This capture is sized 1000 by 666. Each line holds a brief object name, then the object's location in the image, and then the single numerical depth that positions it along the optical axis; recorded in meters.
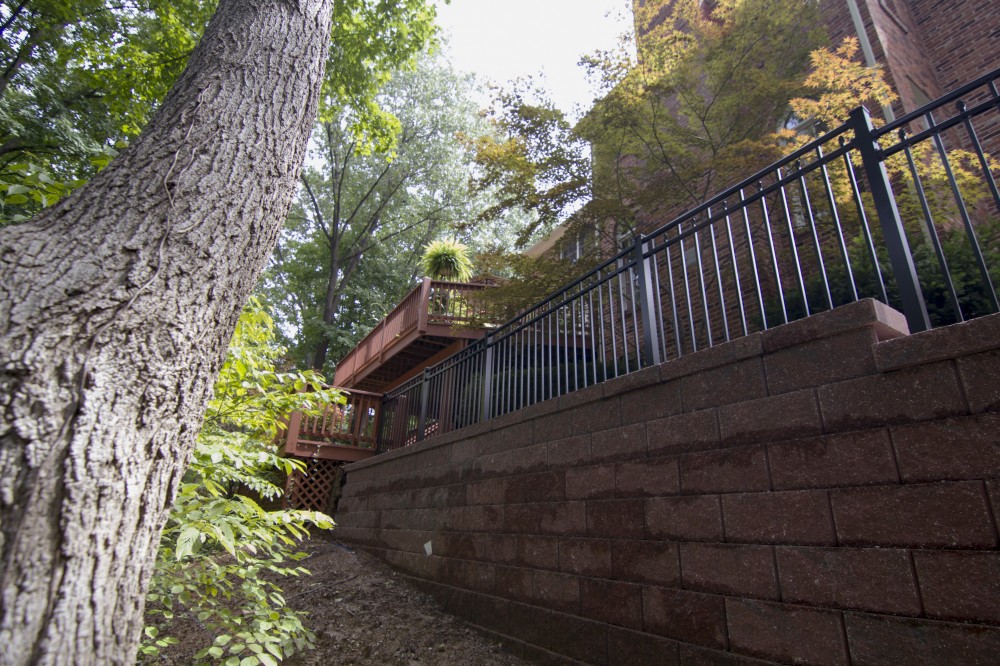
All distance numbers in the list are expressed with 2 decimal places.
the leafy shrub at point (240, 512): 3.07
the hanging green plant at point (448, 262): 15.57
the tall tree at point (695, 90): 8.61
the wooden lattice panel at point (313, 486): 9.93
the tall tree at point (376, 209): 24.19
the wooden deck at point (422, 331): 12.64
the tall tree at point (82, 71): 8.14
